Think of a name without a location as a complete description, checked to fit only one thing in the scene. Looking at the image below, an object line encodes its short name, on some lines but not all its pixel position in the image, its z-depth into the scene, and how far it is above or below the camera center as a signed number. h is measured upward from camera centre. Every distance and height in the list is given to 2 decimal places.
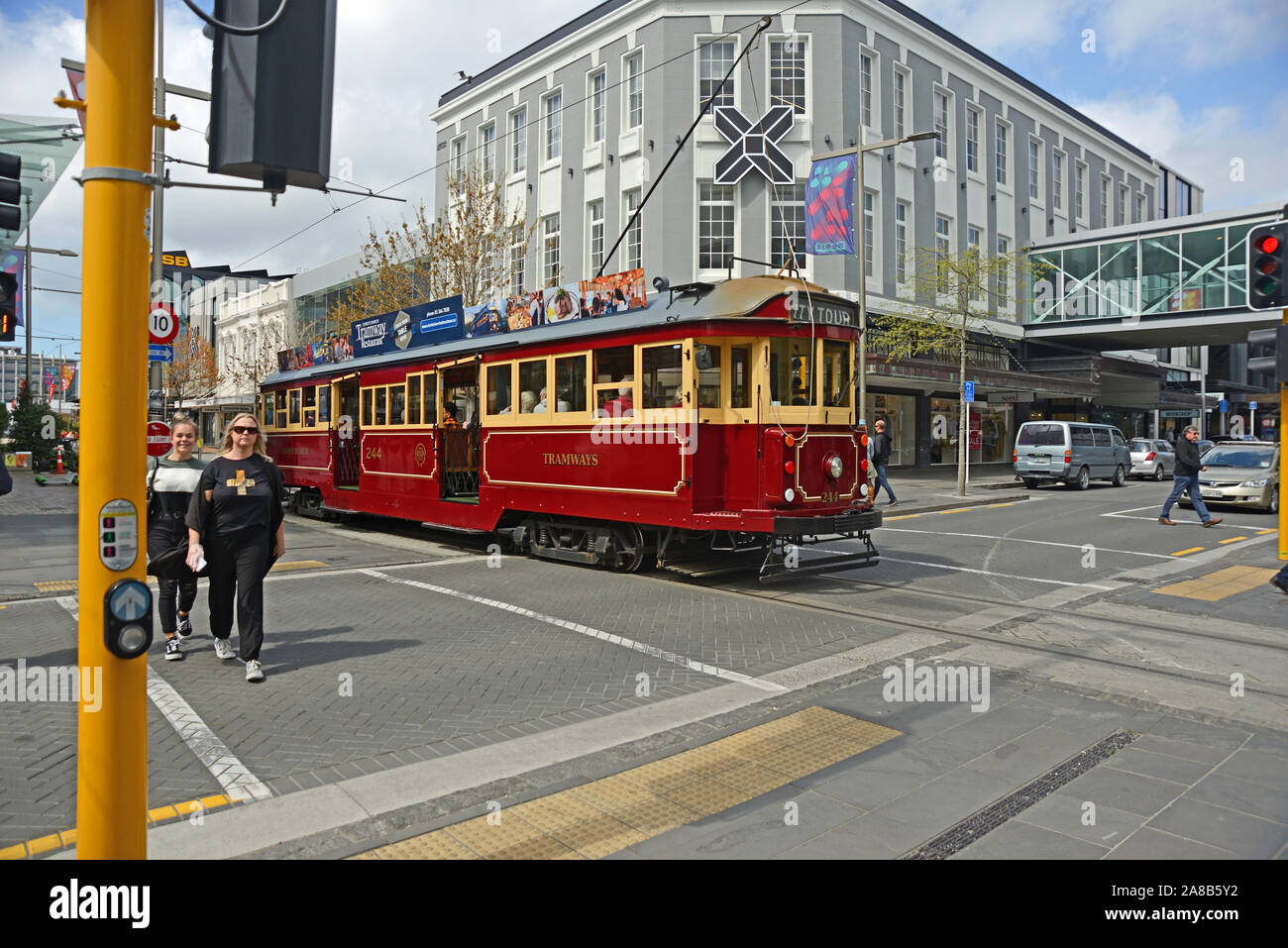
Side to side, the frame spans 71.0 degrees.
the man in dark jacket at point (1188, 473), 17.17 -0.21
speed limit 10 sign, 13.63 +1.98
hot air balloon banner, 19.94 +5.65
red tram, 10.12 +0.33
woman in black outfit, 6.53 -0.47
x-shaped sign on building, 26.94 +9.56
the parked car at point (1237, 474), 19.98 -0.27
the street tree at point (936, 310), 25.91 +4.65
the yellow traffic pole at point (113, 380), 2.60 +0.22
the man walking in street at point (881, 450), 19.58 +0.23
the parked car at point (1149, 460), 32.25 +0.07
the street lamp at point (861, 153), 18.09 +6.41
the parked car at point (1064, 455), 27.02 +0.20
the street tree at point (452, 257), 27.30 +6.31
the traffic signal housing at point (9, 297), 6.16 +1.10
